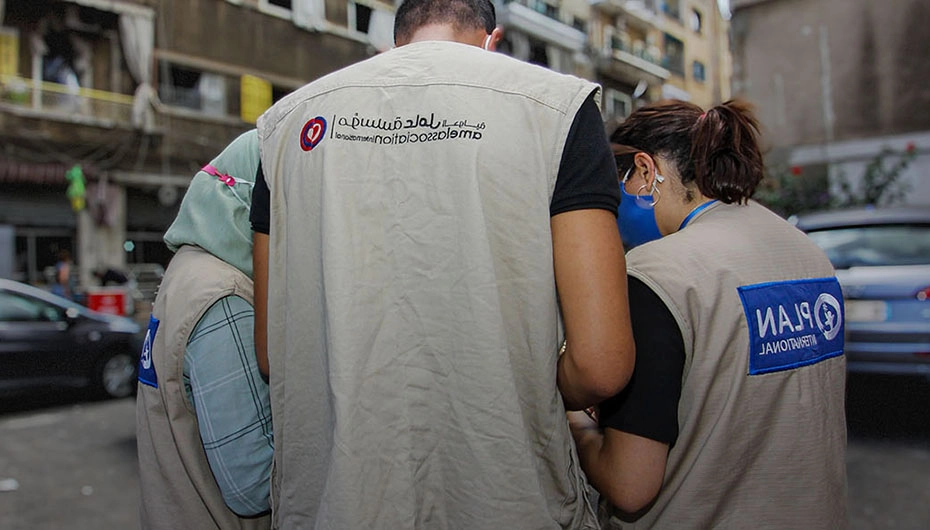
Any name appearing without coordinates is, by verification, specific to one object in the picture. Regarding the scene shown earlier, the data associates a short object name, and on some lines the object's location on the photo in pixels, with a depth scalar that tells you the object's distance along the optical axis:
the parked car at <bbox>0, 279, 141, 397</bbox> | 6.57
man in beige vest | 1.05
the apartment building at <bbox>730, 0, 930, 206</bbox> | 13.86
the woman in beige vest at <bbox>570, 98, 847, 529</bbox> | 1.19
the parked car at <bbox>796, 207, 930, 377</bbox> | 4.71
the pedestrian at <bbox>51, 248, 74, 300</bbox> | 12.09
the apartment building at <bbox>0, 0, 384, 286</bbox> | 10.81
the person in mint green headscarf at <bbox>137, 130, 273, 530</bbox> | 1.40
